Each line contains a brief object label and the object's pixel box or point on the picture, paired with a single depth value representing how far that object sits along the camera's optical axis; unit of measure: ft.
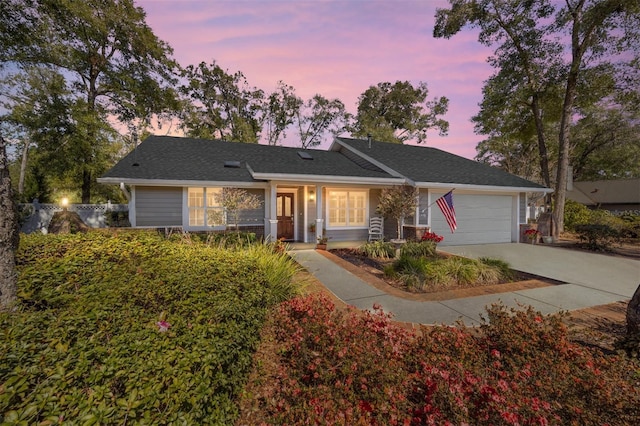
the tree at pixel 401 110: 90.94
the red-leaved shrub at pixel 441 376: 6.94
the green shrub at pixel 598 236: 33.35
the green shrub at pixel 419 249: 25.73
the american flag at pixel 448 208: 27.84
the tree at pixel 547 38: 40.42
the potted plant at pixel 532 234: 39.75
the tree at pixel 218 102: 73.36
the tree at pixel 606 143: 79.05
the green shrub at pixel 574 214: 51.42
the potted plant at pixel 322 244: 32.55
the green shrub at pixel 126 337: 4.35
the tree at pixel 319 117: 88.38
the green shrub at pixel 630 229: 42.98
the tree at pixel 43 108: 48.24
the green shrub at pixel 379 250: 28.54
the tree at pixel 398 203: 31.45
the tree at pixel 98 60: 42.68
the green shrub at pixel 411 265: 20.56
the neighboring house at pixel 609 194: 85.90
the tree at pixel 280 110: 84.38
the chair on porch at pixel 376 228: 36.86
